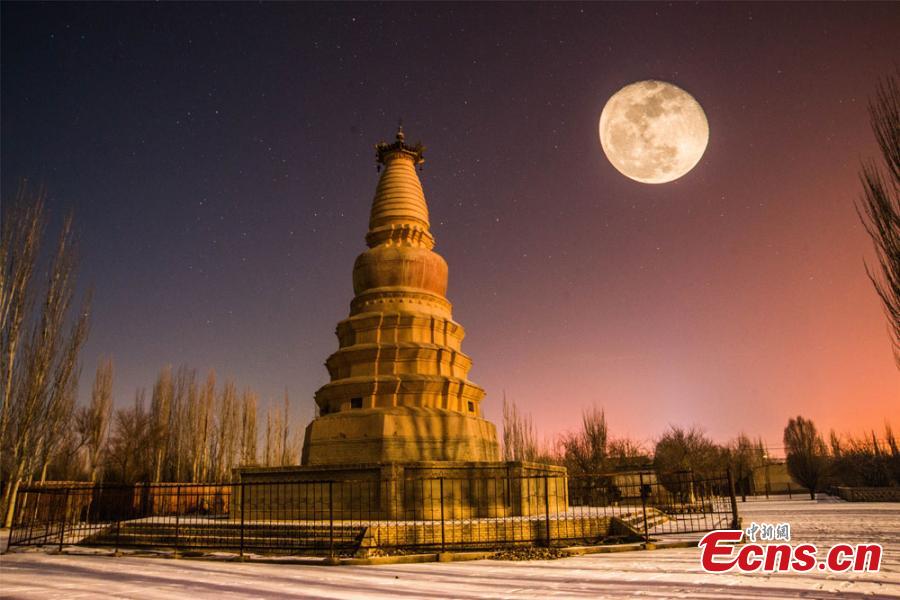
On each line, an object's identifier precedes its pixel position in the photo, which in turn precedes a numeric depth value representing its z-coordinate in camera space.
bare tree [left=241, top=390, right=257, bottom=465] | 44.75
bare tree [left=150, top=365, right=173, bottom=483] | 40.00
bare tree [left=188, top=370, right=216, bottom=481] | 41.91
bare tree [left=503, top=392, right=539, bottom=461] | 48.78
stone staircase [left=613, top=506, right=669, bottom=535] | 14.65
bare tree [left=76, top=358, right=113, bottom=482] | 39.47
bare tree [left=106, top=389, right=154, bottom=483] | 39.97
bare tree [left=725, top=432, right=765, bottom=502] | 59.59
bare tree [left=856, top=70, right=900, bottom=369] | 14.06
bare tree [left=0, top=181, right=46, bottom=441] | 17.84
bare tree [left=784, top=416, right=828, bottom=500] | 57.88
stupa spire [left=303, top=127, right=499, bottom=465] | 20.41
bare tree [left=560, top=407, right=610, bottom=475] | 42.97
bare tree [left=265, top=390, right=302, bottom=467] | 49.47
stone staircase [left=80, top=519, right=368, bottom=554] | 13.37
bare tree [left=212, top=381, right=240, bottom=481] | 43.03
